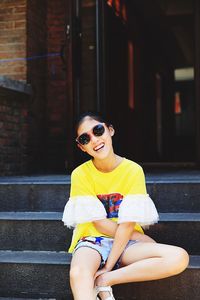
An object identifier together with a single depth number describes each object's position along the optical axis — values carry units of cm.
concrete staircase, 273
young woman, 243
